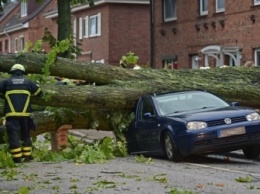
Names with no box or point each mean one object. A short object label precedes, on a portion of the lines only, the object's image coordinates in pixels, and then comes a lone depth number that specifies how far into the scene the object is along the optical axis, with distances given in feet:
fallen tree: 59.00
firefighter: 54.29
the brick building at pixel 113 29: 162.40
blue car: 51.83
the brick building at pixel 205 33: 111.75
